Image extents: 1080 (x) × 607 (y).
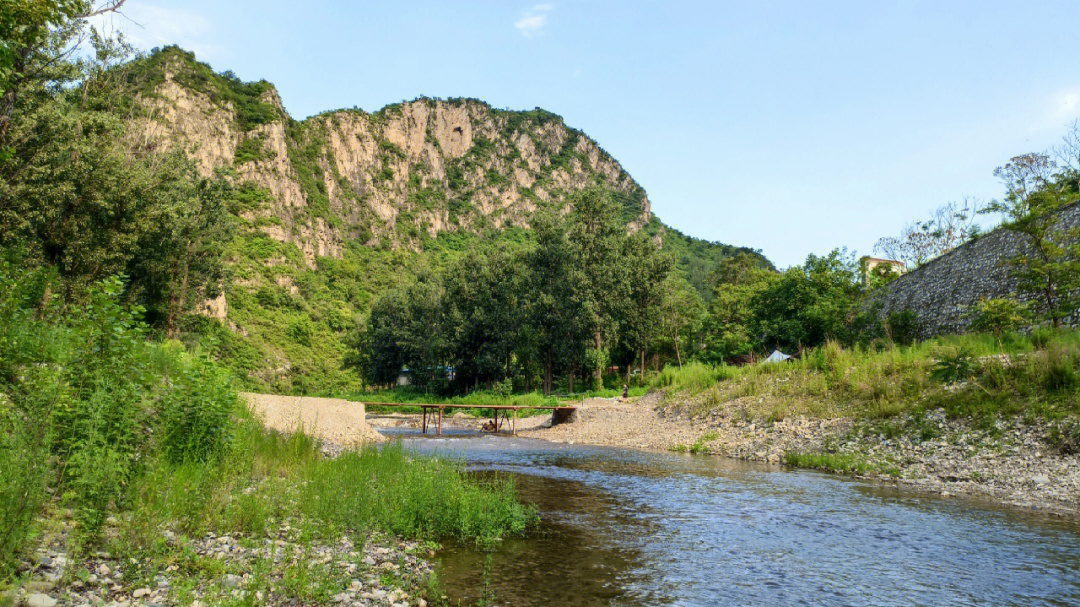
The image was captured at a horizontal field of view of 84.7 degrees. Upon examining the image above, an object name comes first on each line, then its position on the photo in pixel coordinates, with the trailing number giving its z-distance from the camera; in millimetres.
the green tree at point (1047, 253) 23578
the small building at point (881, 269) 46628
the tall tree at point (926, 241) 59438
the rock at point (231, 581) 5814
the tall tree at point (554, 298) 54594
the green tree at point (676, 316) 62609
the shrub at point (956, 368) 20531
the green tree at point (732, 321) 54156
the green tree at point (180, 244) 33250
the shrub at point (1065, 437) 15336
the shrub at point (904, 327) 35784
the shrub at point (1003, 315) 24312
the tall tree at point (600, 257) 55562
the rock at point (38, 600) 4488
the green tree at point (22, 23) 8602
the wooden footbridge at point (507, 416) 41125
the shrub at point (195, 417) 8781
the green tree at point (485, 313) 62250
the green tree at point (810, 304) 43500
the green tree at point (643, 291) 61094
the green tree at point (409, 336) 68062
